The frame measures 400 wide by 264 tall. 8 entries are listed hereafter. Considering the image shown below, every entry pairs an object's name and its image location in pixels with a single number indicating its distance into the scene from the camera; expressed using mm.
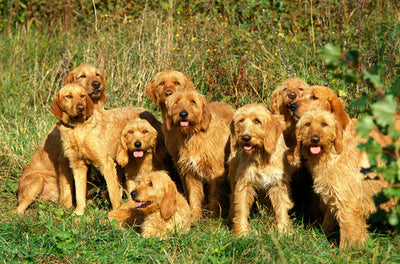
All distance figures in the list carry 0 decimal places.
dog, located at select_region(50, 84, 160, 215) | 13398
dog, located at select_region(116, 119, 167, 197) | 13914
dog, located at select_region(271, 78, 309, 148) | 13008
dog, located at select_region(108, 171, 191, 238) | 11625
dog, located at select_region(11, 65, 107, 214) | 14500
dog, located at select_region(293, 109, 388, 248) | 10391
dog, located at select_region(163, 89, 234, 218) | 12820
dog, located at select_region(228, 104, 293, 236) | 11258
